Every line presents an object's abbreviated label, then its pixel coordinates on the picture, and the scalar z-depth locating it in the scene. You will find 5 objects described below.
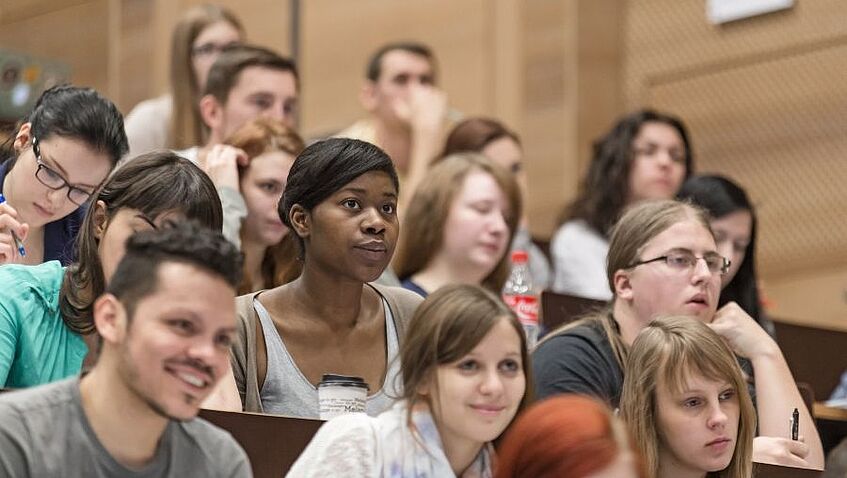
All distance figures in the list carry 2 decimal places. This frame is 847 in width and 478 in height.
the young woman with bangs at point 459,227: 7.66
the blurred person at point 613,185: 9.00
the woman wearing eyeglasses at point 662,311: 5.97
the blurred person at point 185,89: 8.62
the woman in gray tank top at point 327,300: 5.39
